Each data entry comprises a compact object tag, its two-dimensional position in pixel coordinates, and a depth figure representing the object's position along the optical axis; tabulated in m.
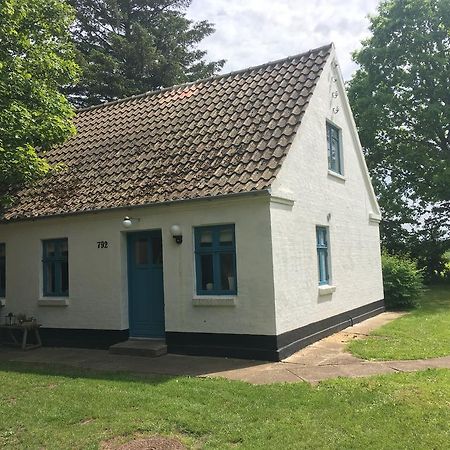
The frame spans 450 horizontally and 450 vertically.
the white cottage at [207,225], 10.02
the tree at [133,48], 30.28
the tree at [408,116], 27.48
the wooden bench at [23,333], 12.06
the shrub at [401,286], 17.47
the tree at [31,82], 10.73
